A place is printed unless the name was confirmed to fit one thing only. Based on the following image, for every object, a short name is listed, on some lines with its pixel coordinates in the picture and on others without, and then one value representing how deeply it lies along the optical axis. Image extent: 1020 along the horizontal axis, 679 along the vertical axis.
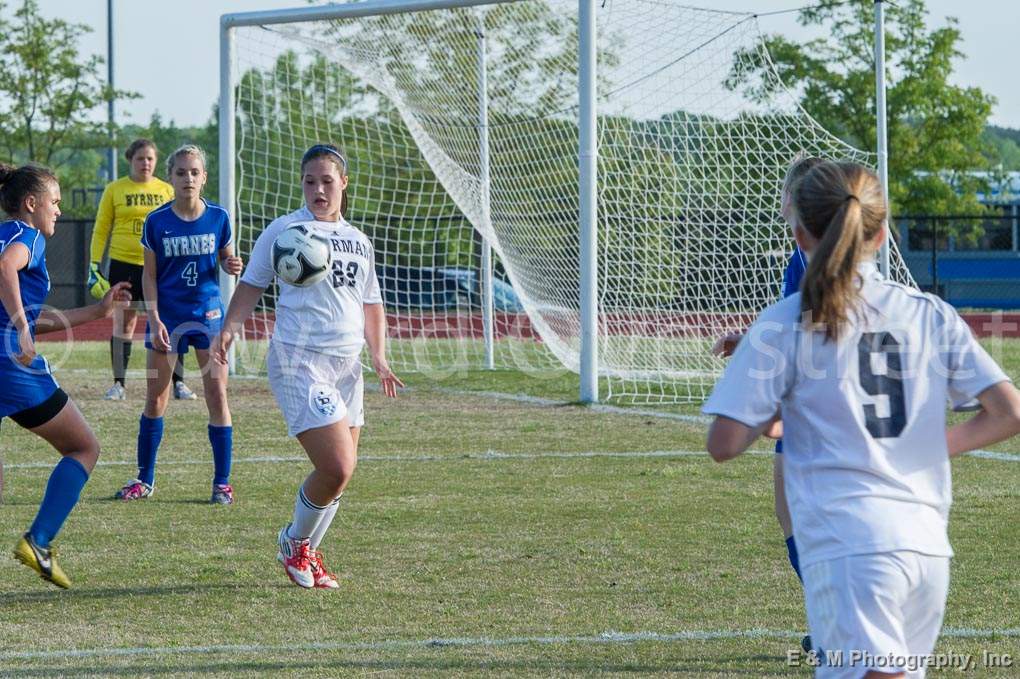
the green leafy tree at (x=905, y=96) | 58.75
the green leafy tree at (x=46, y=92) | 61.41
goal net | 26.22
